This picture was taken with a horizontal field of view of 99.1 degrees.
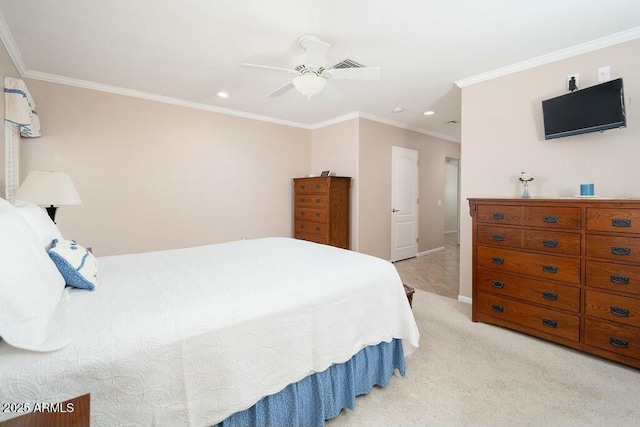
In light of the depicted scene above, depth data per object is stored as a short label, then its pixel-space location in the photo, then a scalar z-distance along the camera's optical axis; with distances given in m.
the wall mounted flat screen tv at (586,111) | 2.06
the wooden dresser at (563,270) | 1.85
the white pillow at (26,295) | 0.78
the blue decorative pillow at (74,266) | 1.23
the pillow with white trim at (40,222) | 1.32
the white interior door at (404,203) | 4.92
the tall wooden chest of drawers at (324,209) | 4.12
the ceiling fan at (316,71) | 2.16
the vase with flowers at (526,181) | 2.52
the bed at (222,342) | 0.85
